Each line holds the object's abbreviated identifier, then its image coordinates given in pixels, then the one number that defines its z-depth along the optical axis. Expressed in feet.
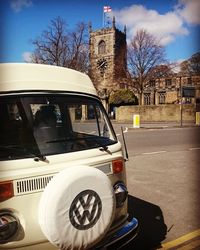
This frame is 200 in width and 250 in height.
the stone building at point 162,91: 124.07
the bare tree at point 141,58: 107.16
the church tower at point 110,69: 98.71
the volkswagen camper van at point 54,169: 6.20
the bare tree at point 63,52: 71.54
